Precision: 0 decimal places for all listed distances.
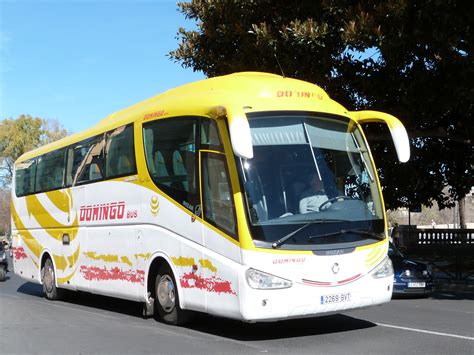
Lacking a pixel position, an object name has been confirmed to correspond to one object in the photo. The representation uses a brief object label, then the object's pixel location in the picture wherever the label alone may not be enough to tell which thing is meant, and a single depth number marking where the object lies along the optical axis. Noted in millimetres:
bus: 7555
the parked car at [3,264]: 20719
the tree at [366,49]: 12695
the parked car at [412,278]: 13250
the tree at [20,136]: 70375
